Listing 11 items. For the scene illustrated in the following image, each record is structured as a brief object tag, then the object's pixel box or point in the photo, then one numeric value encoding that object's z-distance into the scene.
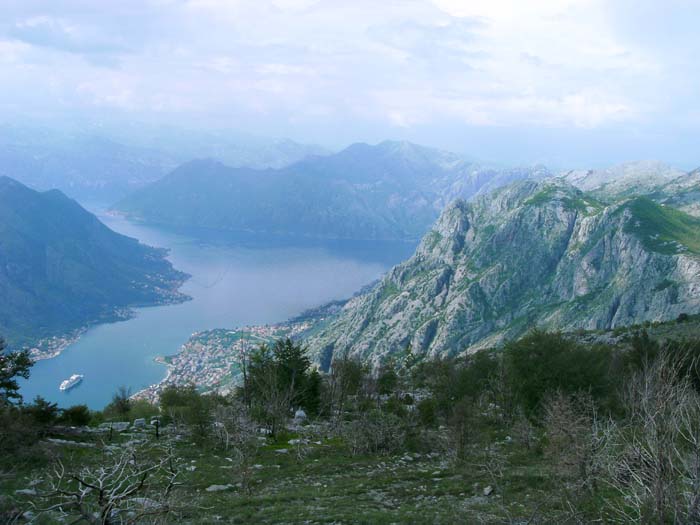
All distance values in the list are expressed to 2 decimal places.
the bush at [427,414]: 36.01
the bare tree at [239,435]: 20.62
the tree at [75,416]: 30.84
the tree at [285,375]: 40.76
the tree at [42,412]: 27.59
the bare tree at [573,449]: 16.64
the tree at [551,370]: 33.06
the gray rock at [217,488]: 20.36
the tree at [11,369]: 30.34
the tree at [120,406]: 40.10
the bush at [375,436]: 28.41
